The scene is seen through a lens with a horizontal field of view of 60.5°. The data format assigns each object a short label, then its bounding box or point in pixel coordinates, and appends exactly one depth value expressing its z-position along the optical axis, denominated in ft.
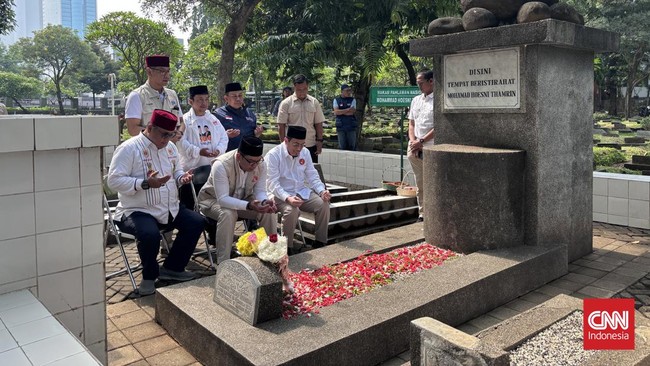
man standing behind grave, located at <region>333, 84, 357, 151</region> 39.96
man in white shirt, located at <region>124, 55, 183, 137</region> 19.17
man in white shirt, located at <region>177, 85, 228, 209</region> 20.81
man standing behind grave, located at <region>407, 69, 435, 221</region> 24.13
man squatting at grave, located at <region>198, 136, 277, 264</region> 17.26
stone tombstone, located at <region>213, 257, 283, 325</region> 11.88
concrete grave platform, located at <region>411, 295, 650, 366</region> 8.44
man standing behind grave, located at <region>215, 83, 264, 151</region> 23.65
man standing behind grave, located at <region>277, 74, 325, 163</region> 26.53
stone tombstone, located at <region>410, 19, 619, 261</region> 17.66
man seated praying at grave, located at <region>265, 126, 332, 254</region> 19.52
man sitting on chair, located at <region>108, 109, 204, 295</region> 15.88
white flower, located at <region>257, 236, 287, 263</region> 12.29
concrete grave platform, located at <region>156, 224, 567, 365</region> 11.03
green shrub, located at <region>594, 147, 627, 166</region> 41.11
